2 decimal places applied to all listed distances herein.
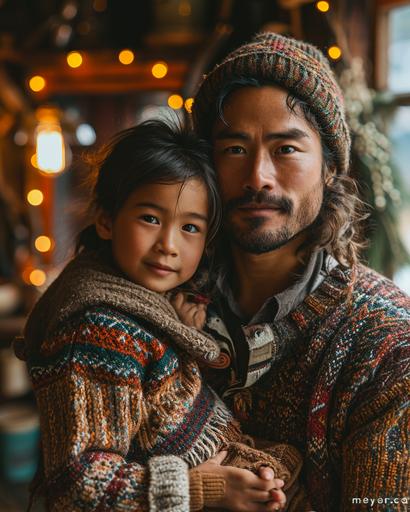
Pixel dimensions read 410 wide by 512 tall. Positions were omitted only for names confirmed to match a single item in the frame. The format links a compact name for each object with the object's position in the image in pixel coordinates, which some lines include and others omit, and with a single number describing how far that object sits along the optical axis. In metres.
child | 1.21
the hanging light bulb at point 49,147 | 4.15
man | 1.37
